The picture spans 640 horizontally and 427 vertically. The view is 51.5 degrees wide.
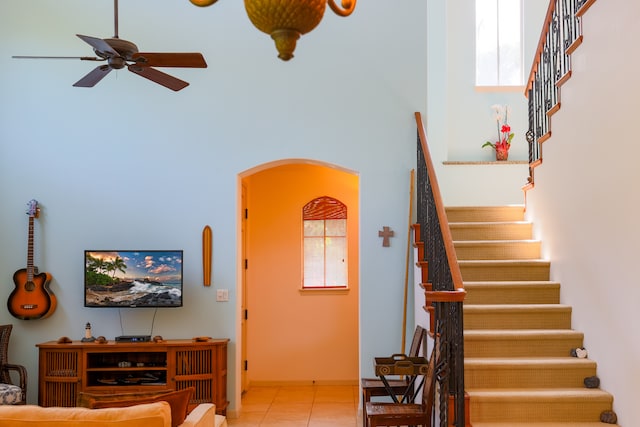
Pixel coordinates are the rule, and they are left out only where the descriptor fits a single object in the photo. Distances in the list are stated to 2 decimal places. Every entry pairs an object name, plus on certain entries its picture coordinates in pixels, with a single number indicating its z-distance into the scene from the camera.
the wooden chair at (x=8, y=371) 5.89
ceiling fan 4.05
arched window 8.55
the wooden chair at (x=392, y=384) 5.41
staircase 4.66
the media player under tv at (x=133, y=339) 6.29
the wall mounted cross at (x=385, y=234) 6.58
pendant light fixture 1.63
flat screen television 6.36
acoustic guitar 6.49
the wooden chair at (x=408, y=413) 4.41
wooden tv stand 6.20
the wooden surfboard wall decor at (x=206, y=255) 6.60
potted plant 8.59
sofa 3.19
